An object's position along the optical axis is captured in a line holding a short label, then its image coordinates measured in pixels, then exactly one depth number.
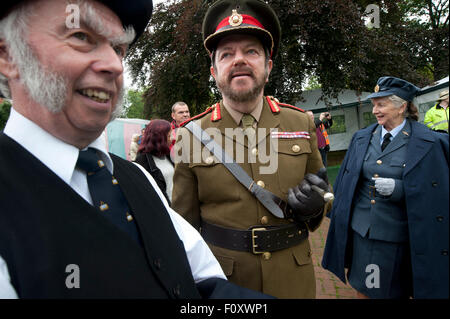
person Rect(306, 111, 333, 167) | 7.15
